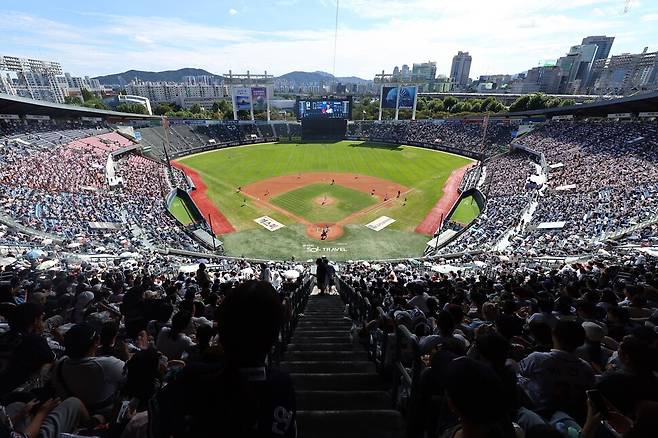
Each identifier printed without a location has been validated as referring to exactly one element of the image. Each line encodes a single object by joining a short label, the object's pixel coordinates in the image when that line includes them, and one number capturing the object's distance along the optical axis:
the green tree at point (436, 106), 100.75
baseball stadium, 2.65
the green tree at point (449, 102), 101.52
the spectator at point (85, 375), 3.55
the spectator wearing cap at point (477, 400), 1.88
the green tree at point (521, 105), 85.65
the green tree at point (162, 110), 101.49
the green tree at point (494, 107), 90.00
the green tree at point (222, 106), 105.07
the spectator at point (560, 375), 3.39
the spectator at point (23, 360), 3.86
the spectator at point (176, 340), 5.18
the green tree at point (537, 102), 83.94
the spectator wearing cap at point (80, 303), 7.44
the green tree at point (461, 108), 94.03
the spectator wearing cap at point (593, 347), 4.69
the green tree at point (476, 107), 92.00
